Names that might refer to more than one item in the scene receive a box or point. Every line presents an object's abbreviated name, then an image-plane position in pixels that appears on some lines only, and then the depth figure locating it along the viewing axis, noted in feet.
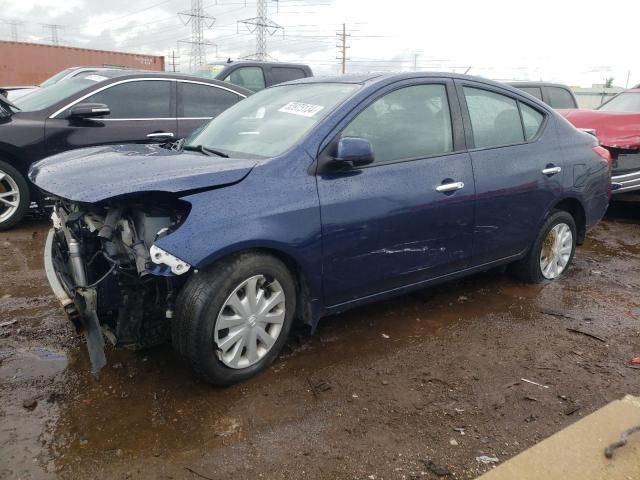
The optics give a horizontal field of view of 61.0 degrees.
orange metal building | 75.66
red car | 21.94
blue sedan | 8.85
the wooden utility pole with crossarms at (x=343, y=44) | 191.06
